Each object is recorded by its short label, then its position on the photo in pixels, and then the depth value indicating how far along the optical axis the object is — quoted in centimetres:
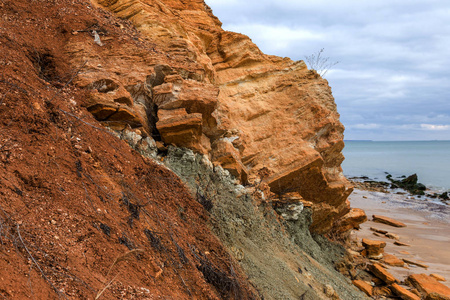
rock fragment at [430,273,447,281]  982
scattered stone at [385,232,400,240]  1391
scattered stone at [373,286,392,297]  841
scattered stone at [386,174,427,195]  2829
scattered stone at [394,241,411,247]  1314
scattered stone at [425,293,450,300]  803
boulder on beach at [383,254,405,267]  1060
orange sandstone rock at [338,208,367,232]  1097
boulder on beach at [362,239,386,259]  1102
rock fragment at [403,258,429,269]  1093
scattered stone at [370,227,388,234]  1456
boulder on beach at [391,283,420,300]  802
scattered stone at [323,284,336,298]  577
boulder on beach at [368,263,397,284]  886
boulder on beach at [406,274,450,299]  839
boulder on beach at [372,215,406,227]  1631
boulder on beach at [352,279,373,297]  807
